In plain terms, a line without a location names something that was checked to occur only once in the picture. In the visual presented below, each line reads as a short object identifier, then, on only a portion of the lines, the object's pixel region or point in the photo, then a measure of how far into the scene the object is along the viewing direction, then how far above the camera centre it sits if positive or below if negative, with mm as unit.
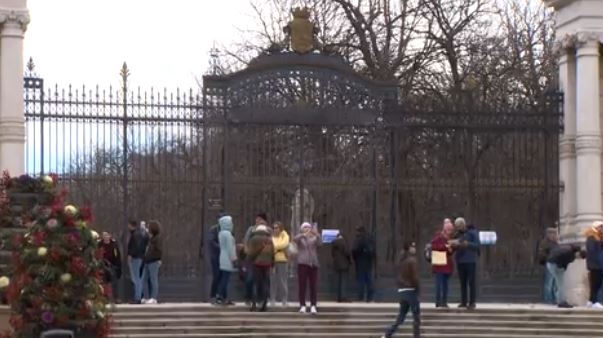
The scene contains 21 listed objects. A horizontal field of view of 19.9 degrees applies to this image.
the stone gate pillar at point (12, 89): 27969 +1736
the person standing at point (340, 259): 28969 -1104
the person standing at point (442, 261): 27406 -1082
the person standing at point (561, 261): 28781 -1147
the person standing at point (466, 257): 27203 -1019
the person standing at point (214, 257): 27500 -1010
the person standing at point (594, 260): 28078 -1100
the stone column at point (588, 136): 30656 +1020
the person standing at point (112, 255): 26906 -959
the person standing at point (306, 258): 26766 -1014
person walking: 24656 -1474
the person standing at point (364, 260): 29156 -1132
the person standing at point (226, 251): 27219 -904
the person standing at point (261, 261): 26312 -1034
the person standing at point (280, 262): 26922 -1076
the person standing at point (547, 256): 29328 -1117
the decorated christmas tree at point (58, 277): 18344 -886
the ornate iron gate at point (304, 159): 28875 +610
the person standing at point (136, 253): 27453 -942
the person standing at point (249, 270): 26859 -1198
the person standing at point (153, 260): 27203 -1048
